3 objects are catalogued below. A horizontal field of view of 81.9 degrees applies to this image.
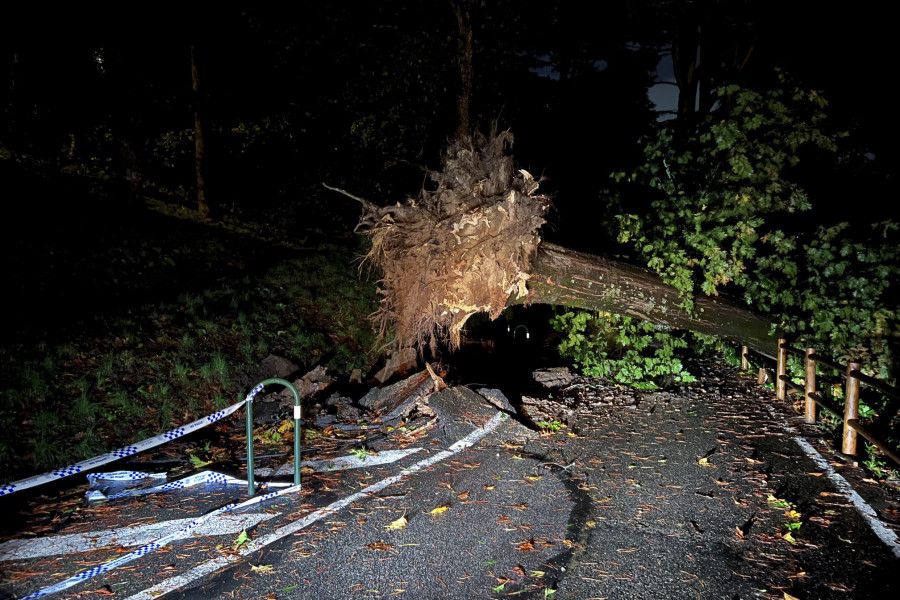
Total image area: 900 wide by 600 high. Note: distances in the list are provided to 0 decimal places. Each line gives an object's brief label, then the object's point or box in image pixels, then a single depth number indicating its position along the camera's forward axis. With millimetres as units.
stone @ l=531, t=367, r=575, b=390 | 8828
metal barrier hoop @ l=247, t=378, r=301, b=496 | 4902
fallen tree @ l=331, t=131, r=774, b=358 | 6789
